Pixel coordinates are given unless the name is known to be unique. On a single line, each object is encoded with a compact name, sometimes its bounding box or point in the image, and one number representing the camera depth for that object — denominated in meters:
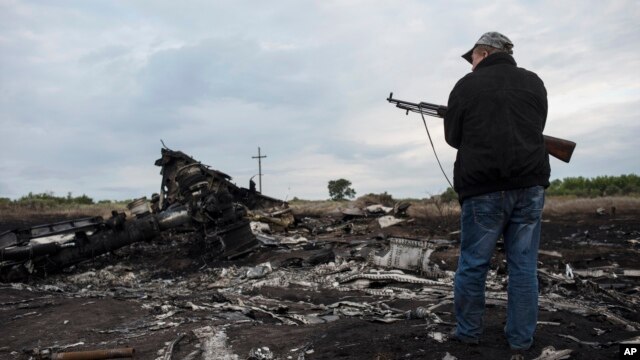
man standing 3.82
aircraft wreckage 11.46
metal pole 43.26
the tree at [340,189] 44.91
